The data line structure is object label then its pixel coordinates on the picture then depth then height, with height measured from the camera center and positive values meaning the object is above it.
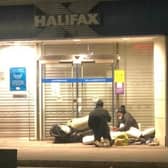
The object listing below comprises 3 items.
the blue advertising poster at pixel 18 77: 18.16 +0.41
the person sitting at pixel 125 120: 16.89 -1.02
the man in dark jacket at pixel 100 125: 15.95 -1.11
